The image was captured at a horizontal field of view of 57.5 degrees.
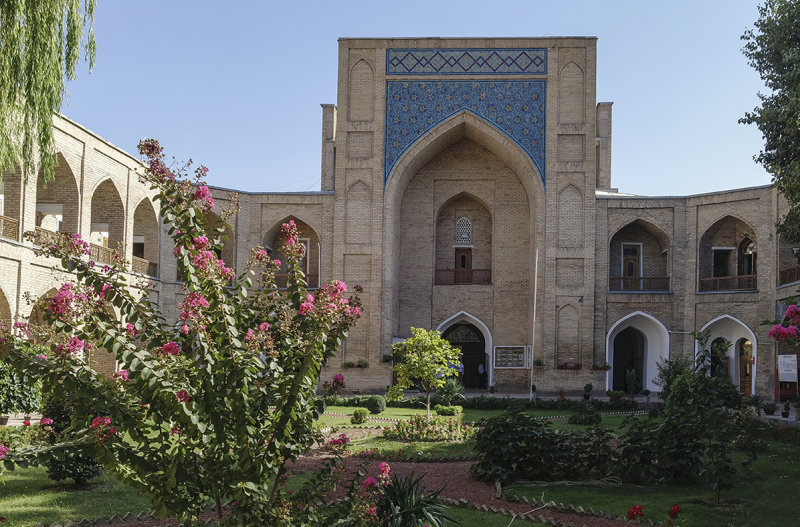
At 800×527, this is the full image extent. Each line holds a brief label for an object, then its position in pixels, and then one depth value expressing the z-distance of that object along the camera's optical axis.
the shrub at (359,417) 14.33
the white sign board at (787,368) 18.88
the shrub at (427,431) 12.11
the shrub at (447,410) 16.42
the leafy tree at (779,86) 12.94
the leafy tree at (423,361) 13.80
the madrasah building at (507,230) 22.25
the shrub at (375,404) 16.78
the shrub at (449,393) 18.27
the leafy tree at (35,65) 7.95
